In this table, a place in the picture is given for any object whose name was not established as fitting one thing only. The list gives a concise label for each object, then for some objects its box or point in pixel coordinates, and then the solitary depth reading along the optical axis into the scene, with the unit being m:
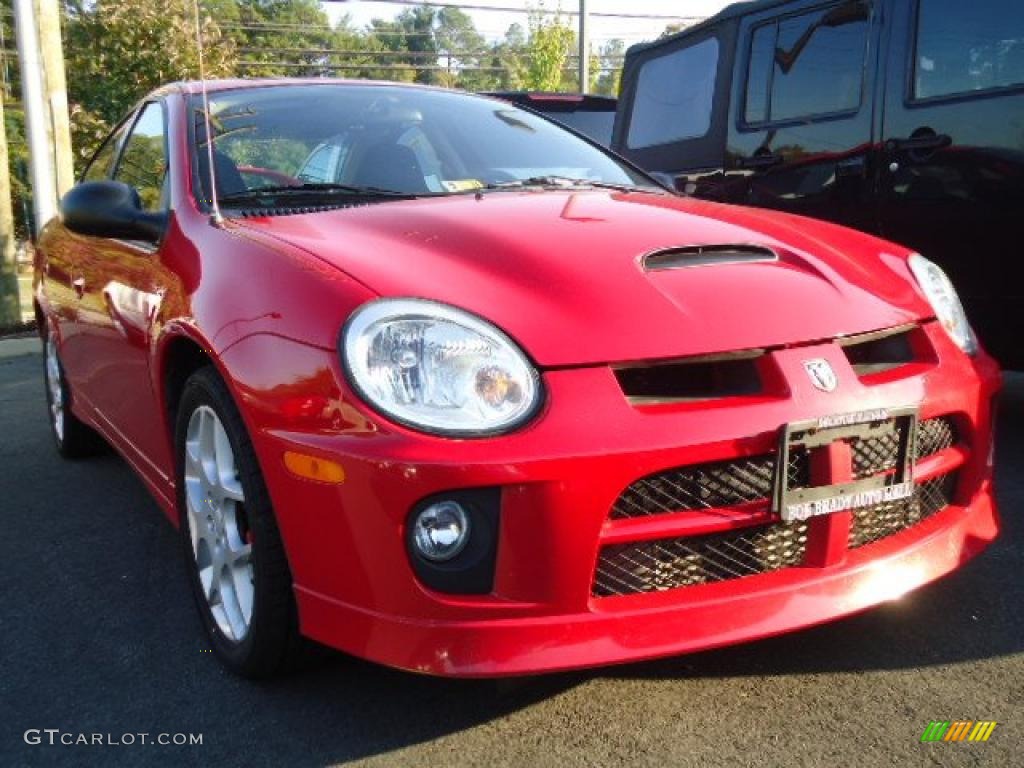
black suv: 3.52
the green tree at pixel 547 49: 21.19
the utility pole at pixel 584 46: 17.73
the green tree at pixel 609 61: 43.59
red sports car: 1.75
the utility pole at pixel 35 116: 8.71
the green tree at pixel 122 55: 14.20
